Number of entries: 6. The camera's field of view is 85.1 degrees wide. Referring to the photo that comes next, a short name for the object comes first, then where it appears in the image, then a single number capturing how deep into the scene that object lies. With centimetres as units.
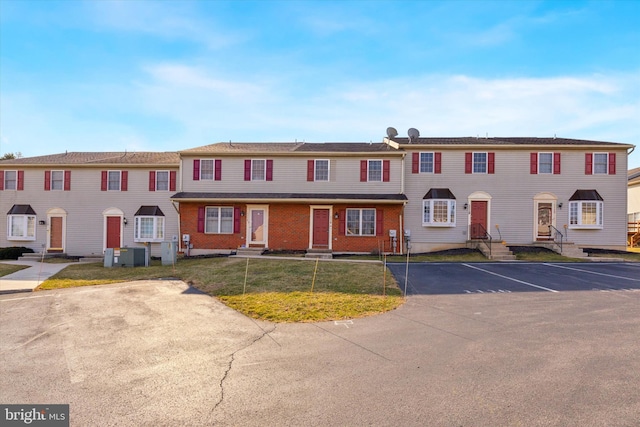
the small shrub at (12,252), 2071
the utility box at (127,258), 1692
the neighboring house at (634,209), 2661
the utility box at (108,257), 1695
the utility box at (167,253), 1719
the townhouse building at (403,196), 2028
